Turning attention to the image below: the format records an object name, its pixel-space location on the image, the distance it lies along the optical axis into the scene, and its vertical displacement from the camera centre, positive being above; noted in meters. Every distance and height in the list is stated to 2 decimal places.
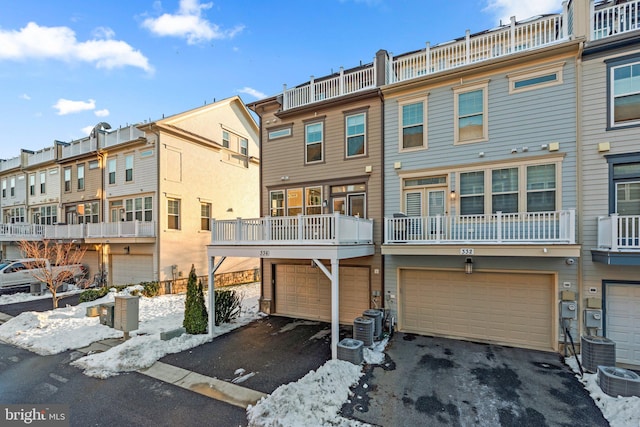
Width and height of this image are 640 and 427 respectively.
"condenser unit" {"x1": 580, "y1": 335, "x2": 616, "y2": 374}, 6.10 -3.10
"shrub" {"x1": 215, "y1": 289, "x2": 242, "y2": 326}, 9.91 -3.36
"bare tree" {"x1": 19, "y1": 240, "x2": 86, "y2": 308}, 11.73 -2.36
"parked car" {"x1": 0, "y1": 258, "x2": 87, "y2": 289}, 14.14 -3.08
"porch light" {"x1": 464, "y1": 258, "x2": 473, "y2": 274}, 8.12 -1.59
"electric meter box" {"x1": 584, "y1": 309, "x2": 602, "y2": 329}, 6.93 -2.64
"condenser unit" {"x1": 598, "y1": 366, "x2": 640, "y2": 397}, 5.03 -3.11
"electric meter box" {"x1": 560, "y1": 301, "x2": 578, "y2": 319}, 7.19 -2.51
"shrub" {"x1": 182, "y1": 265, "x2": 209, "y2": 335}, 8.66 -3.03
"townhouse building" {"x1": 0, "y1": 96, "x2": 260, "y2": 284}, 15.06 +1.30
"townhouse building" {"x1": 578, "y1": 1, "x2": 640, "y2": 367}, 6.84 +1.12
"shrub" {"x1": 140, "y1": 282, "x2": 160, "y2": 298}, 13.69 -3.74
